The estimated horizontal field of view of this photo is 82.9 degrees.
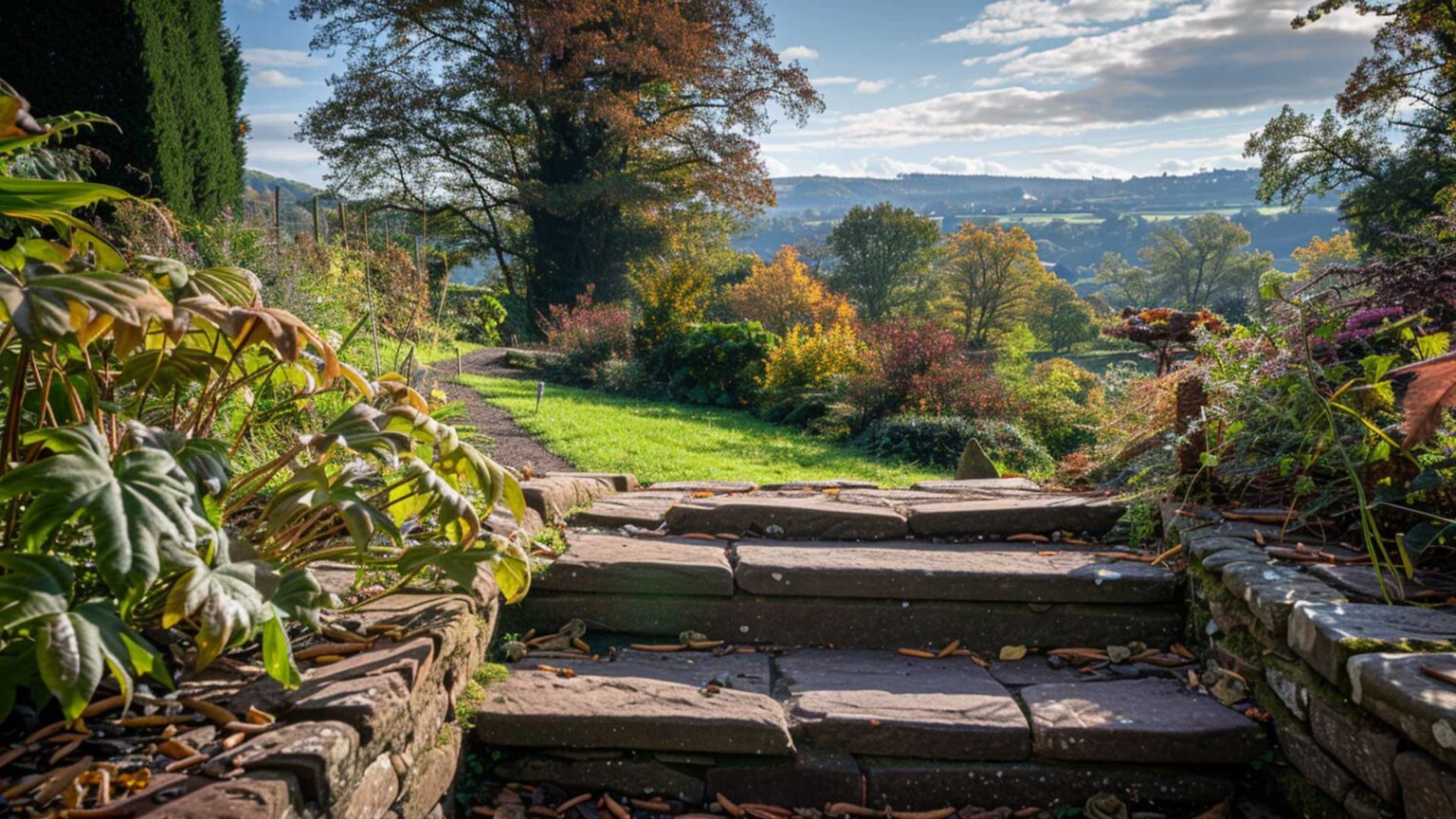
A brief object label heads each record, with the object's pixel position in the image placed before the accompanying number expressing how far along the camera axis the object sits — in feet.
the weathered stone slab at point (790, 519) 10.31
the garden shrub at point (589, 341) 40.42
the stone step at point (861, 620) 8.27
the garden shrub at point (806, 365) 32.60
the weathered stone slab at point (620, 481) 13.44
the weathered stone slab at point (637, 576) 8.50
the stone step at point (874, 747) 6.46
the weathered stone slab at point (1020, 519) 10.25
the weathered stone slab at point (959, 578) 8.25
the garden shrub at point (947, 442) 24.70
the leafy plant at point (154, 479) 3.56
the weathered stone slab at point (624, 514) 10.64
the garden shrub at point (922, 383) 28.43
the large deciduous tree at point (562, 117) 56.13
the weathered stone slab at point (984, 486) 13.11
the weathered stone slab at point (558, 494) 9.96
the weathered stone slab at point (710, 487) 13.19
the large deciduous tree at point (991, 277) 131.44
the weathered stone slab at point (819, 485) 13.61
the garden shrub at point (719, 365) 35.06
